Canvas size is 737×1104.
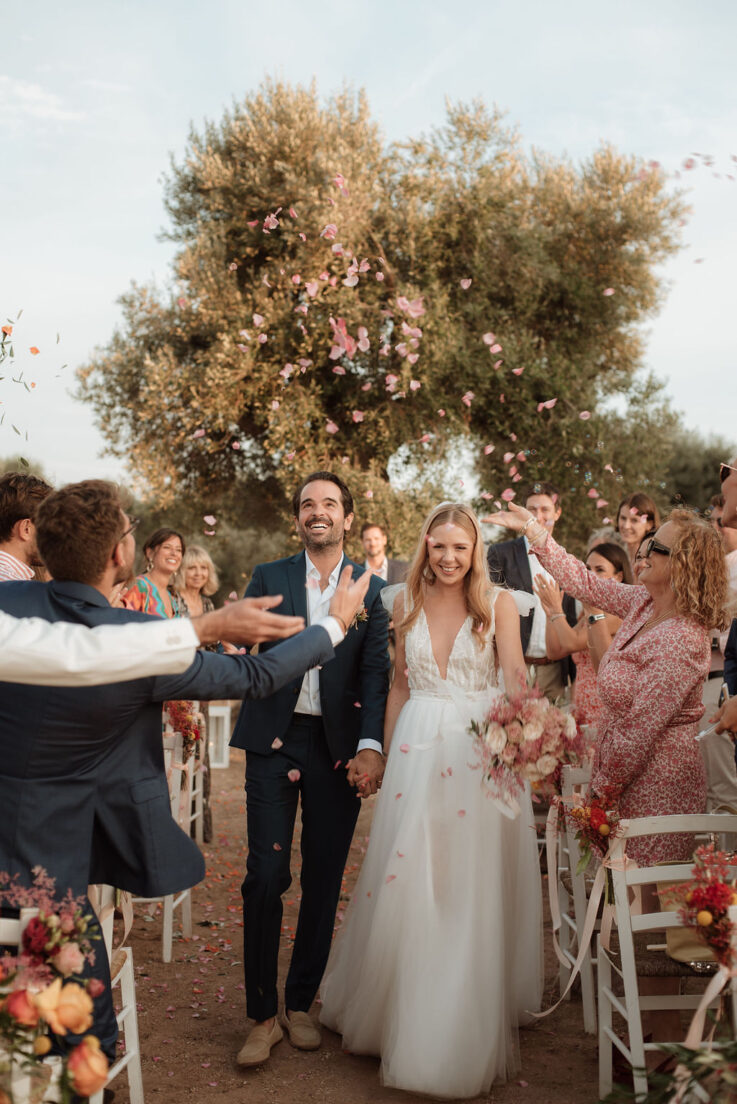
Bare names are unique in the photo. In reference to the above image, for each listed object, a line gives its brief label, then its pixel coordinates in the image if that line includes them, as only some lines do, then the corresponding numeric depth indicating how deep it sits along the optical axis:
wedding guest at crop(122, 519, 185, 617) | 7.28
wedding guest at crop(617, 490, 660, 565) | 6.58
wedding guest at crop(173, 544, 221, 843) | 8.03
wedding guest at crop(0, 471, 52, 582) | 3.70
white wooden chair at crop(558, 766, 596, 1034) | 4.16
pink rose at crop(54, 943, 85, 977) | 2.01
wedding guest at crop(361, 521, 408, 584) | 8.86
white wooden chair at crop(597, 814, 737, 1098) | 3.04
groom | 4.00
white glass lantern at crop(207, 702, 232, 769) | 9.23
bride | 3.55
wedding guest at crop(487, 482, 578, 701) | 6.59
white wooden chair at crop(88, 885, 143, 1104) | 2.84
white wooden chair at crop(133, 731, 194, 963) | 5.32
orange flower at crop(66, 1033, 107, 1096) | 1.84
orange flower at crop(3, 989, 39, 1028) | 1.83
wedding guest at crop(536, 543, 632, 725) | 5.51
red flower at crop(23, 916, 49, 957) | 2.07
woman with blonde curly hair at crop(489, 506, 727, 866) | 3.67
